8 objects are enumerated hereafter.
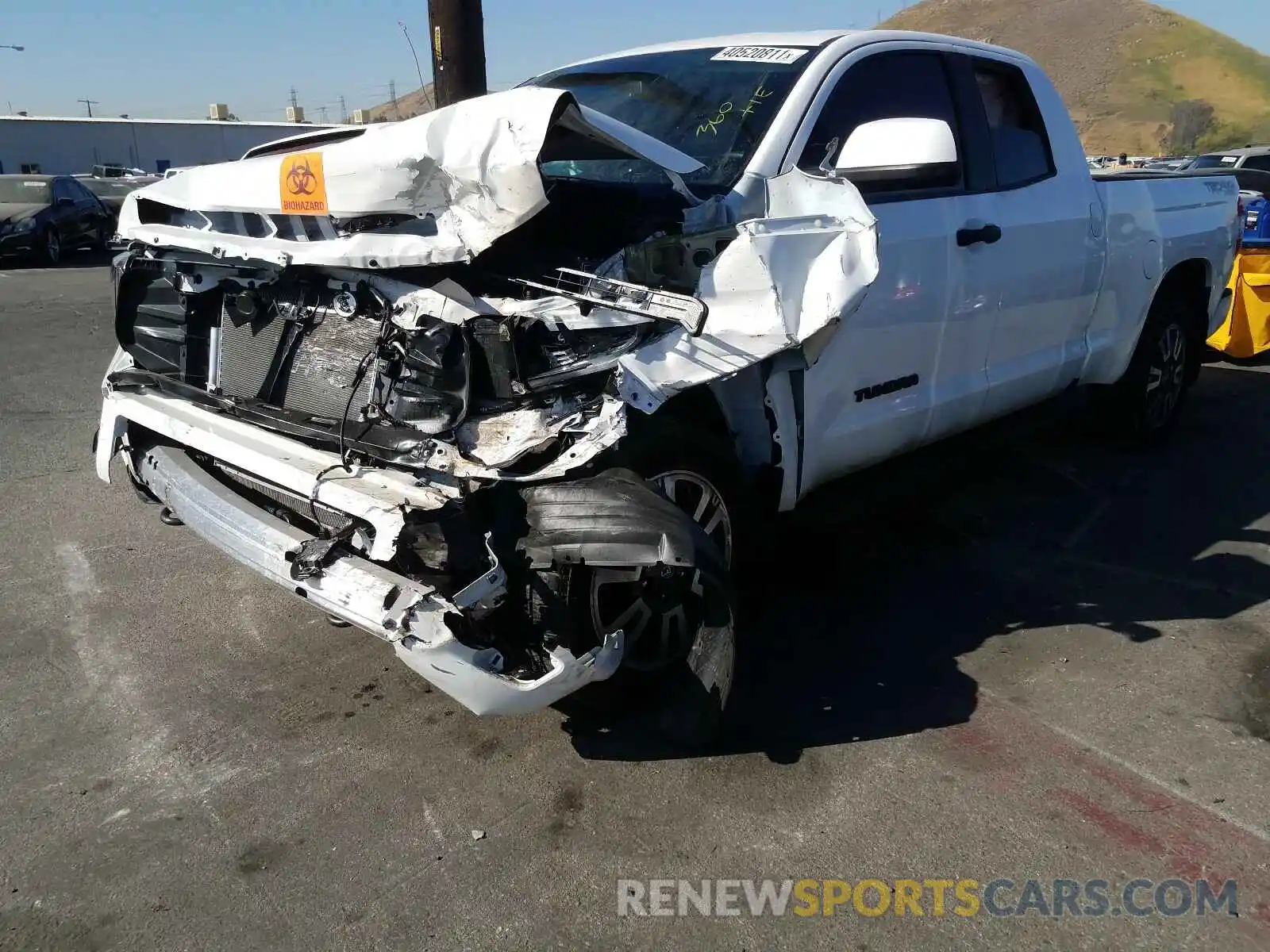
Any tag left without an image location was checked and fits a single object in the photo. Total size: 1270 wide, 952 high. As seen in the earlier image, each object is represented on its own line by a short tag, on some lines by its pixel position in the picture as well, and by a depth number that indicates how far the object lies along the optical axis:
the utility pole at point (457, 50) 6.82
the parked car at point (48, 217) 16.70
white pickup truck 2.71
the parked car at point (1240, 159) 12.62
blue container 9.29
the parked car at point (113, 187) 23.06
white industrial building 41.81
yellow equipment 8.50
